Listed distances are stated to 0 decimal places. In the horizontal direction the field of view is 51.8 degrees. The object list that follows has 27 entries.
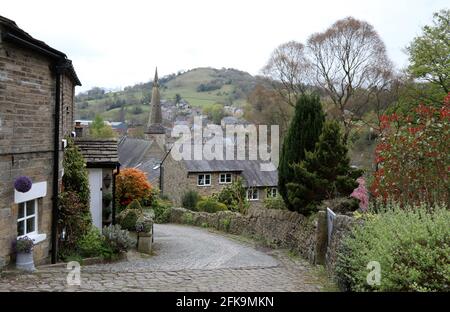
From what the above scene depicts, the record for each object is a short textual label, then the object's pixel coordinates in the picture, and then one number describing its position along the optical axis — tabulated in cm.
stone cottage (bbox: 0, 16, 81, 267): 920
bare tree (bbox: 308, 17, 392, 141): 3275
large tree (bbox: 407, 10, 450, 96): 2650
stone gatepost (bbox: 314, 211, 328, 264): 1131
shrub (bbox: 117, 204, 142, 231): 1972
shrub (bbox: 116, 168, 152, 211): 2148
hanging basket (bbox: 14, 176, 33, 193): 936
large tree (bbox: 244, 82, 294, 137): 4081
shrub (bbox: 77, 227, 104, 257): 1257
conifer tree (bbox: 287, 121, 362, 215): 1530
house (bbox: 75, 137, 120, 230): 1605
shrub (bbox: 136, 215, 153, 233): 1533
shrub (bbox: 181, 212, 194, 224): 2753
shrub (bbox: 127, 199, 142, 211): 2173
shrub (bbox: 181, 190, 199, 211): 3428
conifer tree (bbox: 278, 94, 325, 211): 1722
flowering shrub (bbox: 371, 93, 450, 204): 1151
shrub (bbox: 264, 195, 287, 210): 1926
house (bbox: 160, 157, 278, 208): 3819
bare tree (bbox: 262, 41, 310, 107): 3628
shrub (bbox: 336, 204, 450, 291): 618
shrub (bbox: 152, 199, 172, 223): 2958
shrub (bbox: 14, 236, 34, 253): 946
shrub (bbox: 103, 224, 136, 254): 1295
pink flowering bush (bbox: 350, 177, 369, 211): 1689
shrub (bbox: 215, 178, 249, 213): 3266
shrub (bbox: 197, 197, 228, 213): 3114
